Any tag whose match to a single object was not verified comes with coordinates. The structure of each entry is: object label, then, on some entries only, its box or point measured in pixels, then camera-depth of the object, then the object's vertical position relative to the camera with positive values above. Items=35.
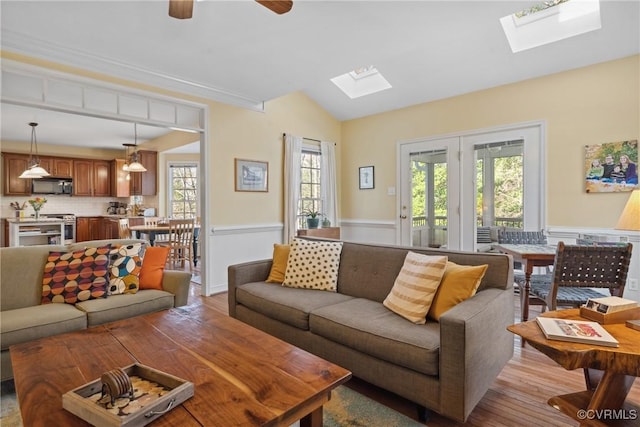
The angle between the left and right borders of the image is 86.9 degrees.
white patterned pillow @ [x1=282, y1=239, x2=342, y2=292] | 2.85 -0.50
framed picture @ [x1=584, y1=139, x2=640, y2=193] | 3.50 +0.43
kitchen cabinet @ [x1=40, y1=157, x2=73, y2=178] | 7.35 +0.98
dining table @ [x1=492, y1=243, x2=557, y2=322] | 2.70 -0.42
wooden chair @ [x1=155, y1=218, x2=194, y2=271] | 5.68 -0.52
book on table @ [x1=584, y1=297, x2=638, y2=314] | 1.50 -0.45
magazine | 1.27 -0.50
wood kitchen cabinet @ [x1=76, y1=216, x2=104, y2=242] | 7.70 -0.42
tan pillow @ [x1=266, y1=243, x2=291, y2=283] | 3.07 -0.51
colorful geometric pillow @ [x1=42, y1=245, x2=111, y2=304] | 2.51 -0.51
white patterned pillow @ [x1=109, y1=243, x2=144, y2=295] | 2.71 -0.49
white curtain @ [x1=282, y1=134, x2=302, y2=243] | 5.20 +0.32
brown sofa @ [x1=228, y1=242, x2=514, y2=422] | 1.64 -0.71
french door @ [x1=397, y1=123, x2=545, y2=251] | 4.19 +0.31
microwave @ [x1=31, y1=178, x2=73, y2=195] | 7.16 +0.53
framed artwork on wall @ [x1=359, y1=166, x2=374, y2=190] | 5.77 +0.53
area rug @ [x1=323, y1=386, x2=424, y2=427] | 1.78 -1.13
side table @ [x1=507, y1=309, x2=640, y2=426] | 1.21 -0.57
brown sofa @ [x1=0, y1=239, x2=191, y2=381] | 2.10 -0.69
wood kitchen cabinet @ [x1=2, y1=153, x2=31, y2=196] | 6.93 +0.73
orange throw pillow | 2.90 -0.50
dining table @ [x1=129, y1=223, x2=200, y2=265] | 5.66 -0.39
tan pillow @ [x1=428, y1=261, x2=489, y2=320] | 2.00 -0.48
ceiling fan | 1.93 +1.18
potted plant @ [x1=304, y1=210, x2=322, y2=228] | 5.36 -0.18
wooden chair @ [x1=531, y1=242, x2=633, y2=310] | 2.37 -0.44
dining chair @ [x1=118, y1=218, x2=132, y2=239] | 5.83 -0.34
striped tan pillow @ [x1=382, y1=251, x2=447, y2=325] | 2.05 -0.50
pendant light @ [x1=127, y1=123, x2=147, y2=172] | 6.18 +0.78
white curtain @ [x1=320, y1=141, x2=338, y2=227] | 5.86 +0.47
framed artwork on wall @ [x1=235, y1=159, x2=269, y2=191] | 4.66 +0.48
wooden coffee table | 1.16 -0.68
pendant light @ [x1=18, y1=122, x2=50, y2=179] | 5.95 +0.69
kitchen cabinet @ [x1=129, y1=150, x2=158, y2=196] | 7.37 +0.73
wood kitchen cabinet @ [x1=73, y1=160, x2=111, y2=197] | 7.69 +0.75
